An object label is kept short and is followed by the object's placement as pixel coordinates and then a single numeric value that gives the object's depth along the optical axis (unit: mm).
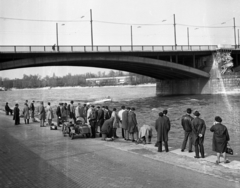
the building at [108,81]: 182000
